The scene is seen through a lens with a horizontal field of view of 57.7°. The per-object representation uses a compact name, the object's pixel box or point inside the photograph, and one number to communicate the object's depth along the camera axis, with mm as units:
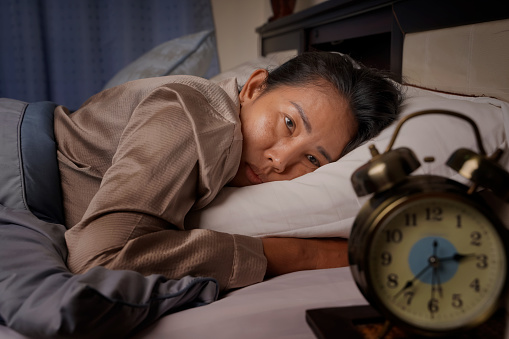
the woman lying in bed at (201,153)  785
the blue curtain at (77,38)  2836
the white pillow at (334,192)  924
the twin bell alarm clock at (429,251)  493
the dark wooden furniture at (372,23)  1062
